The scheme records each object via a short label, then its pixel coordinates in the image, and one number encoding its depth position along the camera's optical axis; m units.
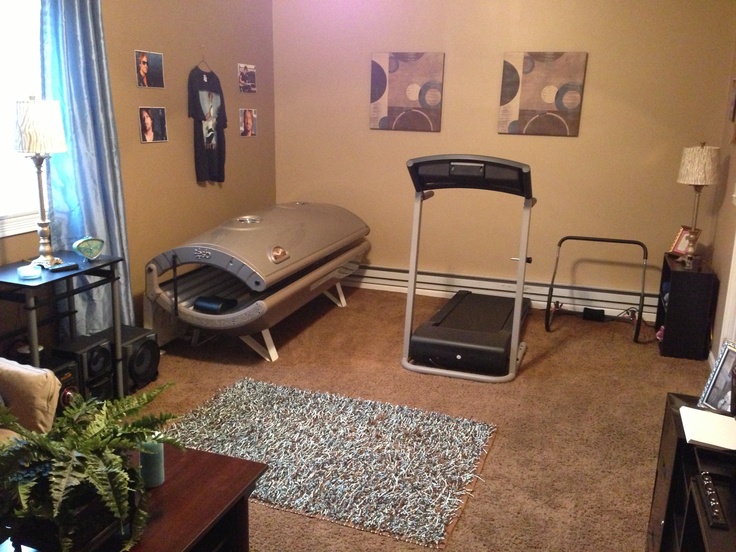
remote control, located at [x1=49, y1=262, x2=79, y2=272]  2.93
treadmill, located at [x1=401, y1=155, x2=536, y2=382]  3.46
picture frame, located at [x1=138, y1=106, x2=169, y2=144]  3.82
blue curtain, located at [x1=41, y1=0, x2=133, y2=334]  3.12
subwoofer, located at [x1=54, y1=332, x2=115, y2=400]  3.05
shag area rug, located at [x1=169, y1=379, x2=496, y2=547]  2.45
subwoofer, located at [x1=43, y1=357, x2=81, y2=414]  2.89
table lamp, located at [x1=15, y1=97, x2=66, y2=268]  2.73
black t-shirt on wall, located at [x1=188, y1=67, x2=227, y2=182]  4.23
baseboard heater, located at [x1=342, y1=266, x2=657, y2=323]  4.83
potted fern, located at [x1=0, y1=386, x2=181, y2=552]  1.44
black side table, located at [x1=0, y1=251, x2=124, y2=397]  2.77
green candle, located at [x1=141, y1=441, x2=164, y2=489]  1.80
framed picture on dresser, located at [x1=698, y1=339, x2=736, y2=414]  2.02
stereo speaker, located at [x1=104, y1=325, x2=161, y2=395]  3.35
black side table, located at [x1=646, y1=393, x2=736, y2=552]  1.51
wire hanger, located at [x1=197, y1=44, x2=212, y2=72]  4.29
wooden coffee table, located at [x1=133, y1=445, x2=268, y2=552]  1.65
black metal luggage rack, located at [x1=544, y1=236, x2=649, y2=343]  4.30
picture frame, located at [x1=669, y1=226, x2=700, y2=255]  4.21
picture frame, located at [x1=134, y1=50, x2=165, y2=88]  3.75
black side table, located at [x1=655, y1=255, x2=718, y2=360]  3.96
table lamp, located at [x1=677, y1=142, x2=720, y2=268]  3.96
